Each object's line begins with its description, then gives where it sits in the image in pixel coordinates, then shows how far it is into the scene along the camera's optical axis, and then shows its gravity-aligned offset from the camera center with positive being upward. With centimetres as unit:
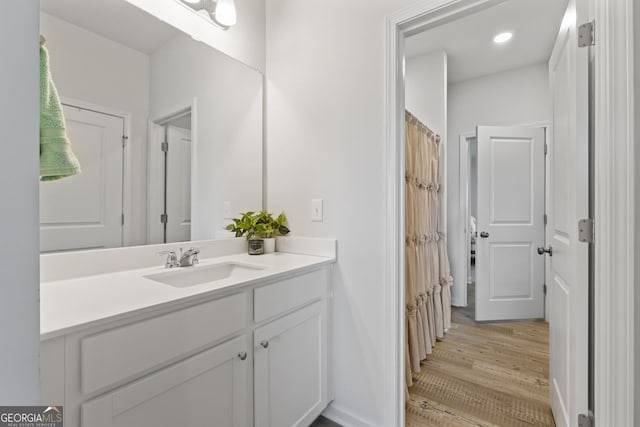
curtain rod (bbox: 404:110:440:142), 207 +68
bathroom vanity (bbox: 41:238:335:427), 74 -39
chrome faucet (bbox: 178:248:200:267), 142 -21
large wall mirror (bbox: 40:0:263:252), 116 +41
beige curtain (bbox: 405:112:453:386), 201 -31
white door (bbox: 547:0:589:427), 109 -3
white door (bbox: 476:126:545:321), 309 -9
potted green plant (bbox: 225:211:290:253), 176 -8
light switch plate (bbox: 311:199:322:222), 170 +2
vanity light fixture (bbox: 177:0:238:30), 152 +106
